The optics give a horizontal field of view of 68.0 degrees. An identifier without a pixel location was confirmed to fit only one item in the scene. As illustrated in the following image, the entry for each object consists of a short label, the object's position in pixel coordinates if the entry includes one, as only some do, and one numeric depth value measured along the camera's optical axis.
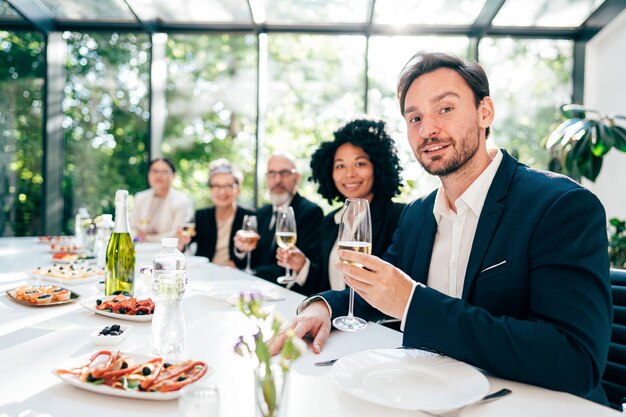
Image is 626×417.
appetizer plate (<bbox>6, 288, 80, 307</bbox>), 1.52
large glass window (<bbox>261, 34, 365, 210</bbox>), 5.32
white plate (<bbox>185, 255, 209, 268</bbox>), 2.54
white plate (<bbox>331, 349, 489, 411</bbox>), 0.81
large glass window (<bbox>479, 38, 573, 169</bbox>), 5.02
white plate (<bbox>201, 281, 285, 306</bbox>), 1.69
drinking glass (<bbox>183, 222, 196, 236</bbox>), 2.96
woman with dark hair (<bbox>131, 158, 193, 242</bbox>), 4.56
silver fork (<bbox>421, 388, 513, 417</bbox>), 0.80
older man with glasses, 3.18
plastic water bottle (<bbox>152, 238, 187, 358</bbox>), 1.09
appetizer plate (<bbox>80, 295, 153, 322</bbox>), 1.35
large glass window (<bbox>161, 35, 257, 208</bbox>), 5.67
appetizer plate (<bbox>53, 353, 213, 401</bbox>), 0.81
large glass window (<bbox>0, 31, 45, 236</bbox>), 5.33
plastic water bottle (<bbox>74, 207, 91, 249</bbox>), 3.12
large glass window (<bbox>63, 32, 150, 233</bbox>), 5.49
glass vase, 0.61
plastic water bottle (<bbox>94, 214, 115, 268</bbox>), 2.27
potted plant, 3.67
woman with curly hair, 2.47
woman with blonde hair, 3.75
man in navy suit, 0.98
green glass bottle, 1.63
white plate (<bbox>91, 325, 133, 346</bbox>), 1.13
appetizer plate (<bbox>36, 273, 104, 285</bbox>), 1.86
